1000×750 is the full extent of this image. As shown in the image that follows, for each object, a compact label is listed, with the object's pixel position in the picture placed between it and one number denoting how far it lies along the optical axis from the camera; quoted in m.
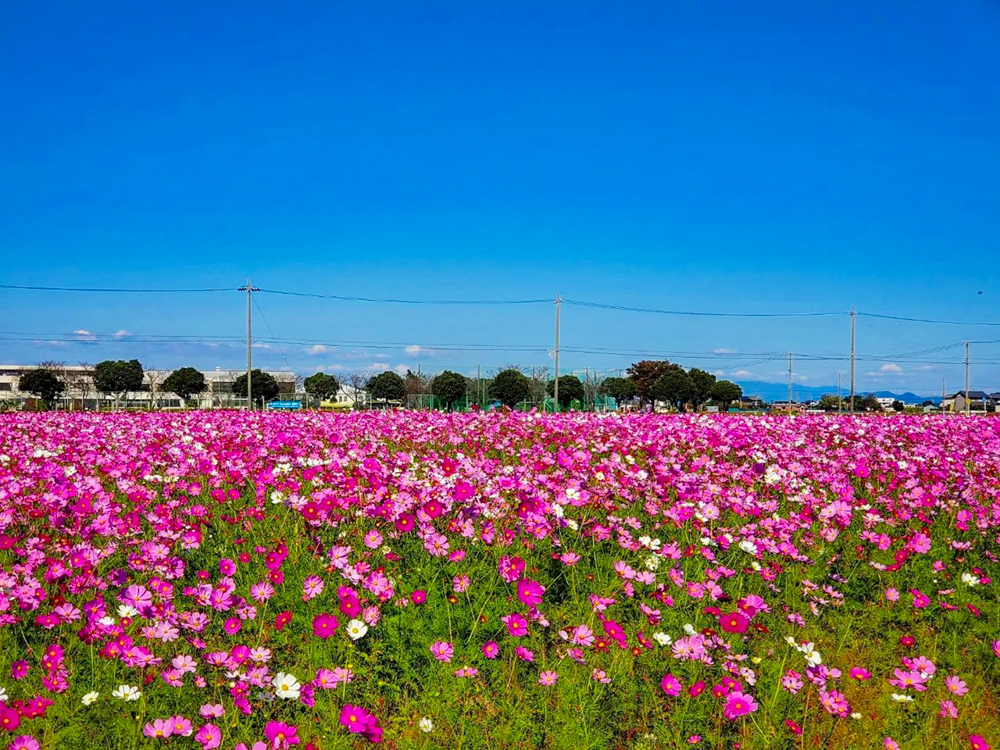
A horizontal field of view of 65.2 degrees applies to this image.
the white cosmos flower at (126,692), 2.76
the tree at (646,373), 86.56
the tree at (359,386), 78.12
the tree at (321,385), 85.06
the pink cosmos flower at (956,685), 3.19
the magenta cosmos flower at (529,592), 3.36
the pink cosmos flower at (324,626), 3.11
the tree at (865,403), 79.56
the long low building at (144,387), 61.03
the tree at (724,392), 77.83
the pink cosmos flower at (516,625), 3.29
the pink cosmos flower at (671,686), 3.05
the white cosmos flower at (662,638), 3.50
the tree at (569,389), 64.75
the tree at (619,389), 75.83
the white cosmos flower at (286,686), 2.81
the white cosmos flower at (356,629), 3.22
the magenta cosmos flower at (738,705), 2.83
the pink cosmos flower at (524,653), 3.31
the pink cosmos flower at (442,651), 3.41
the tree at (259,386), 70.94
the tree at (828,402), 74.24
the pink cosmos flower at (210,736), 2.62
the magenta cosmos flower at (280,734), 2.46
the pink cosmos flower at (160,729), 2.62
